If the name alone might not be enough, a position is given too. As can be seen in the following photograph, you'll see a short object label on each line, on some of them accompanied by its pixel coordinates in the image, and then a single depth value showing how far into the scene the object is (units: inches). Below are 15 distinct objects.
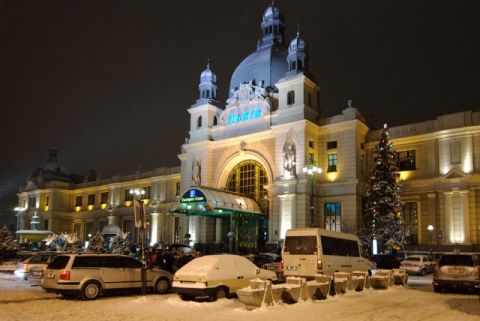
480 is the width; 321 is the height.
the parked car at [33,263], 946.7
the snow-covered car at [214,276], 642.8
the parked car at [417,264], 1263.5
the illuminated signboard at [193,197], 1691.7
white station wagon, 689.0
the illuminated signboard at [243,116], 1987.0
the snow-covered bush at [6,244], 1498.5
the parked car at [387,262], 1350.9
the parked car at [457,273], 766.5
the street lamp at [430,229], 1628.2
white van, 854.5
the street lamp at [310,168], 1397.5
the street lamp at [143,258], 692.7
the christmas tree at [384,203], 1558.8
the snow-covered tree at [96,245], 1473.9
